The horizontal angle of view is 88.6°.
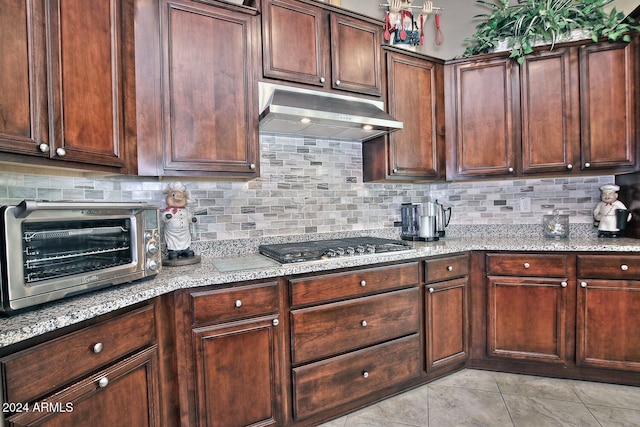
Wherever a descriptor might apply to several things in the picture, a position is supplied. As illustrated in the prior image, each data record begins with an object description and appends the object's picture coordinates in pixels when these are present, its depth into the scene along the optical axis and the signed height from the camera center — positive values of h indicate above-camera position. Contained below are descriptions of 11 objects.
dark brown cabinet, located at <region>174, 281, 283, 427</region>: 1.50 -0.69
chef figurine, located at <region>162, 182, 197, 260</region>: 1.85 -0.06
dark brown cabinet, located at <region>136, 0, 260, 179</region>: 1.67 +0.66
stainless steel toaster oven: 0.96 -0.12
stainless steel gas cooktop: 1.83 -0.25
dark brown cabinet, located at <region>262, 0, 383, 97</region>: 1.97 +1.03
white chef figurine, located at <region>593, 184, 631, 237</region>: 2.44 -0.07
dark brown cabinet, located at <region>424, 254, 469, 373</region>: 2.16 -0.74
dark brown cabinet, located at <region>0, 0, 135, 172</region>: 1.13 +0.52
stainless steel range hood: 1.86 +0.55
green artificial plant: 2.28 +1.30
